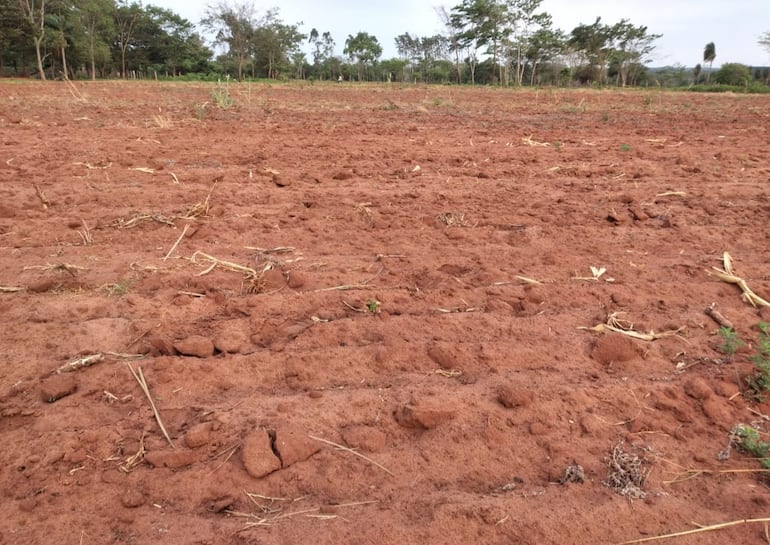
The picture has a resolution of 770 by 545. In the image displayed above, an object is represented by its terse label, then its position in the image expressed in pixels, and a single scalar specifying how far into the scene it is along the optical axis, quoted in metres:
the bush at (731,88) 29.46
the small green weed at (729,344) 2.51
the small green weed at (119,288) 2.97
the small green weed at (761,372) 2.23
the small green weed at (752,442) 1.94
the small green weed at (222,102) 11.61
